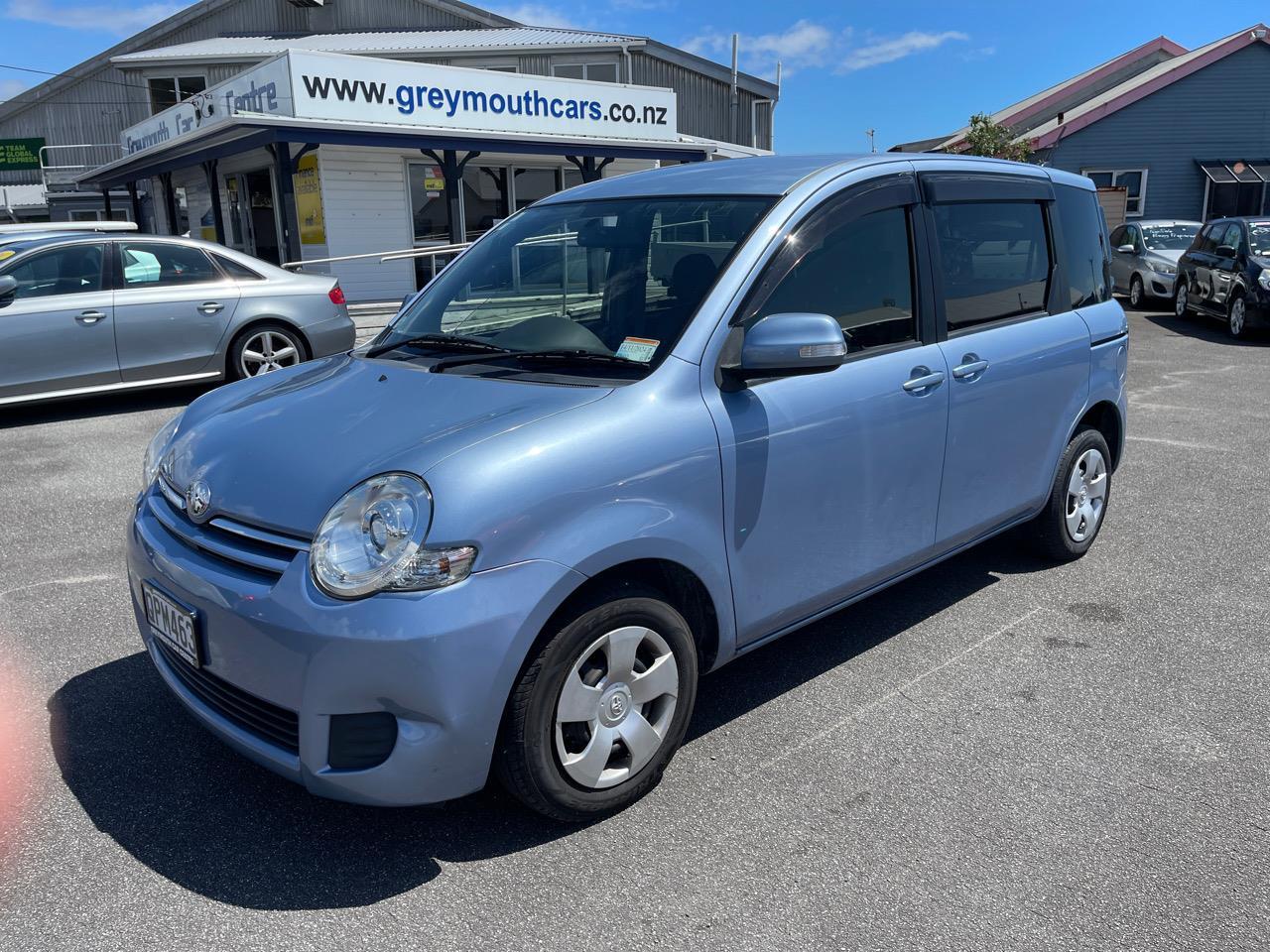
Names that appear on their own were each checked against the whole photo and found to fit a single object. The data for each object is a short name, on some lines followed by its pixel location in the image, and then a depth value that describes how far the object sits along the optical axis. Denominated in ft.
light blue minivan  7.82
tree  89.30
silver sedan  25.96
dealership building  48.98
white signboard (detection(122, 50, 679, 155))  48.11
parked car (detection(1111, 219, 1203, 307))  53.96
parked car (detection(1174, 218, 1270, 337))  41.70
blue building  87.97
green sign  110.22
